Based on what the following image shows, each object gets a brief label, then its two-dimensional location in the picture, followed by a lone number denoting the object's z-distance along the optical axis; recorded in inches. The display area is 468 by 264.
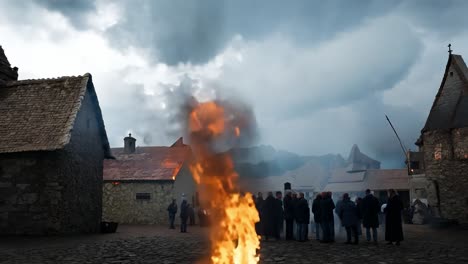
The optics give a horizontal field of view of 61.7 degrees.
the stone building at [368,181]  1697.8
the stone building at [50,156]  627.8
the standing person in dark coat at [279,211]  598.5
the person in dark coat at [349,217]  539.2
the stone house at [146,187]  1099.9
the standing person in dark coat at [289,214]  589.0
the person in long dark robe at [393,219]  518.6
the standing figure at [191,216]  1045.8
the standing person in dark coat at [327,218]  561.0
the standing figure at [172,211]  914.7
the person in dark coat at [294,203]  582.6
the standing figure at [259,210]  600.1
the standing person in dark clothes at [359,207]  550.6
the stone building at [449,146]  940.0
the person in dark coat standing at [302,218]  571.5
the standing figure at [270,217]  591.5
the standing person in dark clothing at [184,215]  815.1
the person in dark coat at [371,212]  535.2
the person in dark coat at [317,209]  576.1
